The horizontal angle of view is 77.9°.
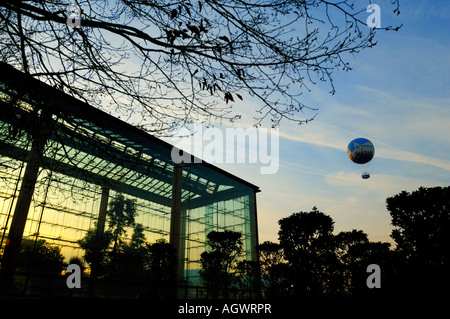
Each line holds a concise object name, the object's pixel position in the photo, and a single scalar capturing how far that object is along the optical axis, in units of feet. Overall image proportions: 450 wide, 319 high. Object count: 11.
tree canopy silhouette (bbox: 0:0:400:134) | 11.18
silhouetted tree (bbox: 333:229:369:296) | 51.01
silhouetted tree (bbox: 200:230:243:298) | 61.72
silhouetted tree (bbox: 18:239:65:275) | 56.03
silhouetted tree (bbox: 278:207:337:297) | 50.96
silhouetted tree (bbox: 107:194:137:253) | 72.95
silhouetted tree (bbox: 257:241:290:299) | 54.80
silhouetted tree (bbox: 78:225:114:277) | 66.18
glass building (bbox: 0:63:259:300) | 59.31
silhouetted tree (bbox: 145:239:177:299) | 59.36
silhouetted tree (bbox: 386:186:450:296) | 42.65
